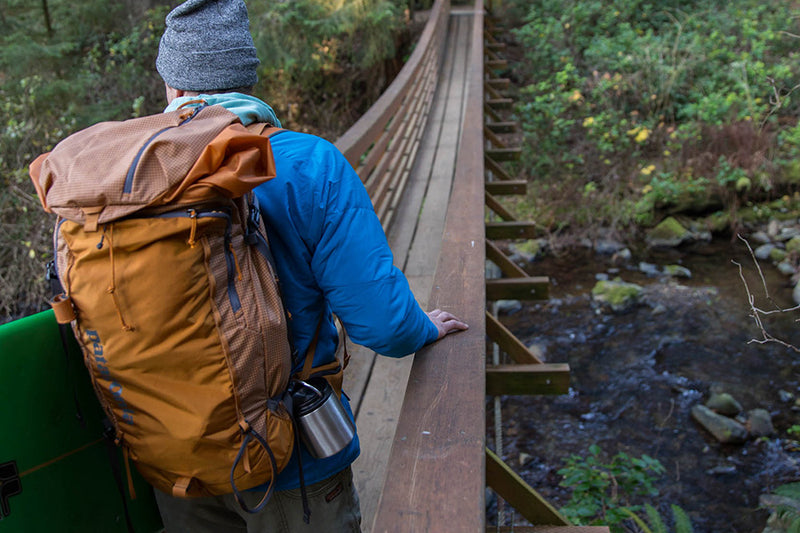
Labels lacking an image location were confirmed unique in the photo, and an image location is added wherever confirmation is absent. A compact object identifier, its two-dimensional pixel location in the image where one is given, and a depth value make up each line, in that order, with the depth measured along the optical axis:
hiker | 1.54
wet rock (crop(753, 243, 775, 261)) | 9.23
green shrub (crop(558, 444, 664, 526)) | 4.45
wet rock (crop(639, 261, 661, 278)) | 9.48
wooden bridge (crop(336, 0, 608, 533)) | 1.45
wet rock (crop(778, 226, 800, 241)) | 9.42
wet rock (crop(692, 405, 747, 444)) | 6.00
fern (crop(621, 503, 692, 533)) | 4.14
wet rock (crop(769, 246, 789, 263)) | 9.02
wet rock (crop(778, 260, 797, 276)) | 8.64
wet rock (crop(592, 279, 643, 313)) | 8.62
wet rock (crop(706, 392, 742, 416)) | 6.37
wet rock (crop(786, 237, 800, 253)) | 9.00
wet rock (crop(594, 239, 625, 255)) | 10.30
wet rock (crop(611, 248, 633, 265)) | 10.00
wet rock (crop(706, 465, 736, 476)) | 5.67
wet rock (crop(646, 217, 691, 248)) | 10.14
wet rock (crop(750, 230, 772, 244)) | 9.61
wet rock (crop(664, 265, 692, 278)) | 9.24
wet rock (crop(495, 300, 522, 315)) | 8.84
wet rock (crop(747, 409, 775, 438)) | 6.07
